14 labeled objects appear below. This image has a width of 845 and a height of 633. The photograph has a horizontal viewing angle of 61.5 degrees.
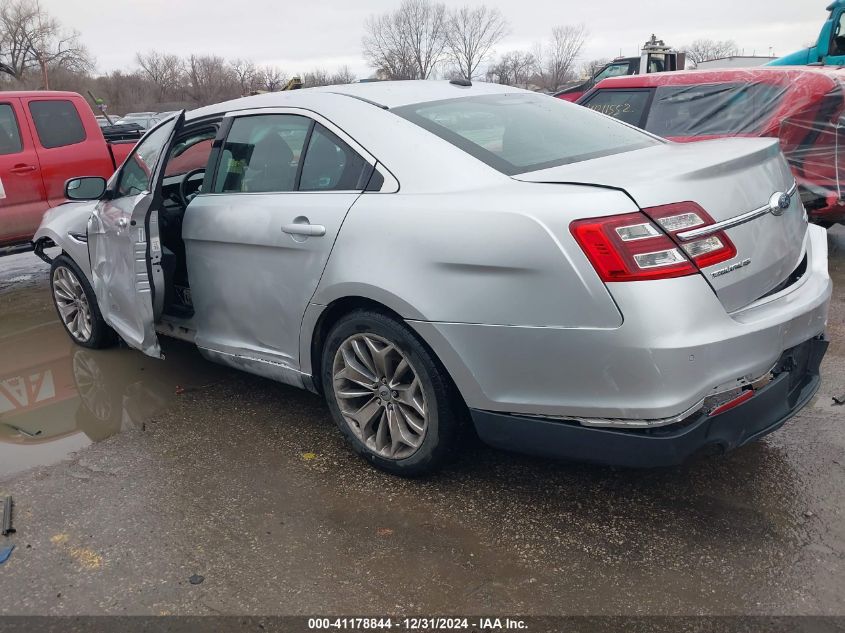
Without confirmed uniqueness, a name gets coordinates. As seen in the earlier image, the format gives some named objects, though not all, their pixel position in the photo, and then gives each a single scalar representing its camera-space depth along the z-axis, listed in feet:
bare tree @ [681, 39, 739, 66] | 275.39
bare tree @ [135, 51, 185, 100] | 236.22
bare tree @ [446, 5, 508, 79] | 235.81
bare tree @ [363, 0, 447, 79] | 213.52
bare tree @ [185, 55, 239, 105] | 209.97
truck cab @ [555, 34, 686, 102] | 40.59
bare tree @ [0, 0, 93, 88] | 214.28
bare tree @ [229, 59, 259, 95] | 196.17
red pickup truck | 22.48
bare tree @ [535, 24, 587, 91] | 242.78
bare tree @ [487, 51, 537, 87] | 223.10
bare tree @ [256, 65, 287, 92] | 170.45
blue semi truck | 39.93
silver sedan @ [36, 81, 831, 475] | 7.47
